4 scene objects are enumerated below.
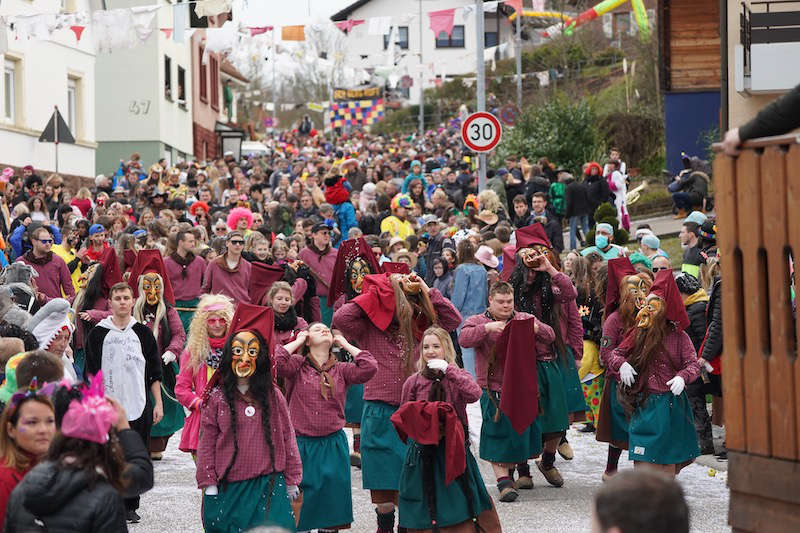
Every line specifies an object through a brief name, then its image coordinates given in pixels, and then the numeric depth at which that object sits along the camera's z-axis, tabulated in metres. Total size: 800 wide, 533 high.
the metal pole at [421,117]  58.20
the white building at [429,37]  76.31
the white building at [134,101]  38.72
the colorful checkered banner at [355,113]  60.97
